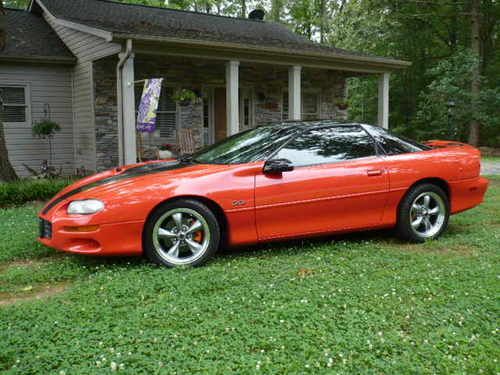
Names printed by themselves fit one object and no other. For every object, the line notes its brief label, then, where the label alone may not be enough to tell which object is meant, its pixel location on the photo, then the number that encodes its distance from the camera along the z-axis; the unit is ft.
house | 34.30
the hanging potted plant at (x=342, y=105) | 54.03
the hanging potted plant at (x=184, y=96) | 38.67
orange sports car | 13.76
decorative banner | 29.01
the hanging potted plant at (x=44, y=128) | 38.99
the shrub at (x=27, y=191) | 25.85
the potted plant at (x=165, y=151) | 41.22
